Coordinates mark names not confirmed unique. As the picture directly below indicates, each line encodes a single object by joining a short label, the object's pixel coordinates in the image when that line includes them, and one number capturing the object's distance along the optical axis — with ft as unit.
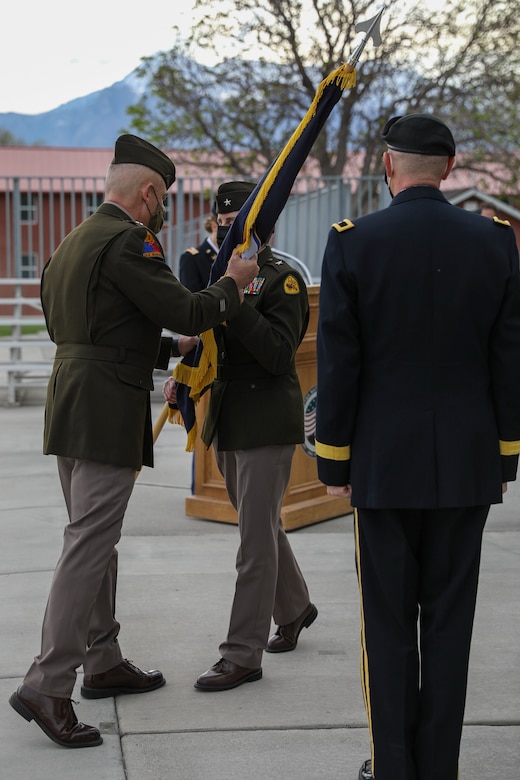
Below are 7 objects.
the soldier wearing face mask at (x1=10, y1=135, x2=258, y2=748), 20.24
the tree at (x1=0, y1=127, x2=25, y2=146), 404.73
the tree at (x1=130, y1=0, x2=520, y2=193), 115.70
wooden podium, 37.23
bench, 68.99
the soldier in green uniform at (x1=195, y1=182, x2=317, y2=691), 23.42
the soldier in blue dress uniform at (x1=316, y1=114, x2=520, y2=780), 16.52
